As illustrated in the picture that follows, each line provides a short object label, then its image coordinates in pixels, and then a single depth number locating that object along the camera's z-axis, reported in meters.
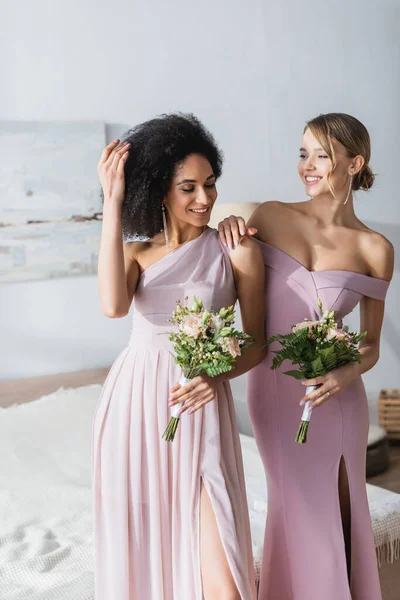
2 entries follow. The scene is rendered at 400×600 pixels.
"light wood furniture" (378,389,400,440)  5.61
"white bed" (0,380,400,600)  2.69
